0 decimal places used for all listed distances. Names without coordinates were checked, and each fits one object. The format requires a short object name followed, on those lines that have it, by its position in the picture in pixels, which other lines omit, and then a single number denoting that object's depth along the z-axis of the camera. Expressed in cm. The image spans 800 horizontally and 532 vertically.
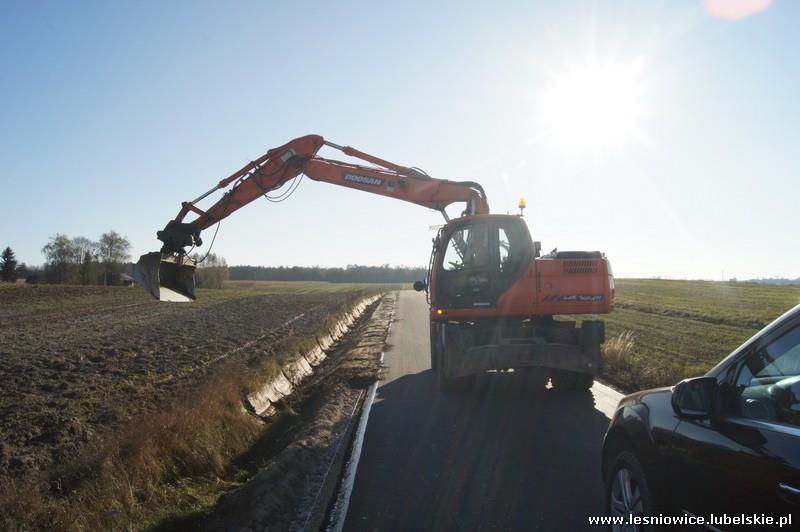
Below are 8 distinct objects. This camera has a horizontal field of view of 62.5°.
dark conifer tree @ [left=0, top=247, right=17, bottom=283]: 8488
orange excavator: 1043
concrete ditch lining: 1083
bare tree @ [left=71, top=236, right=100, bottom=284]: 8238
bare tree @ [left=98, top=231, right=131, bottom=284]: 9950
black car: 288
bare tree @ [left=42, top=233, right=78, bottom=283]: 8156
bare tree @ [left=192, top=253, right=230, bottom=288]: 9119
